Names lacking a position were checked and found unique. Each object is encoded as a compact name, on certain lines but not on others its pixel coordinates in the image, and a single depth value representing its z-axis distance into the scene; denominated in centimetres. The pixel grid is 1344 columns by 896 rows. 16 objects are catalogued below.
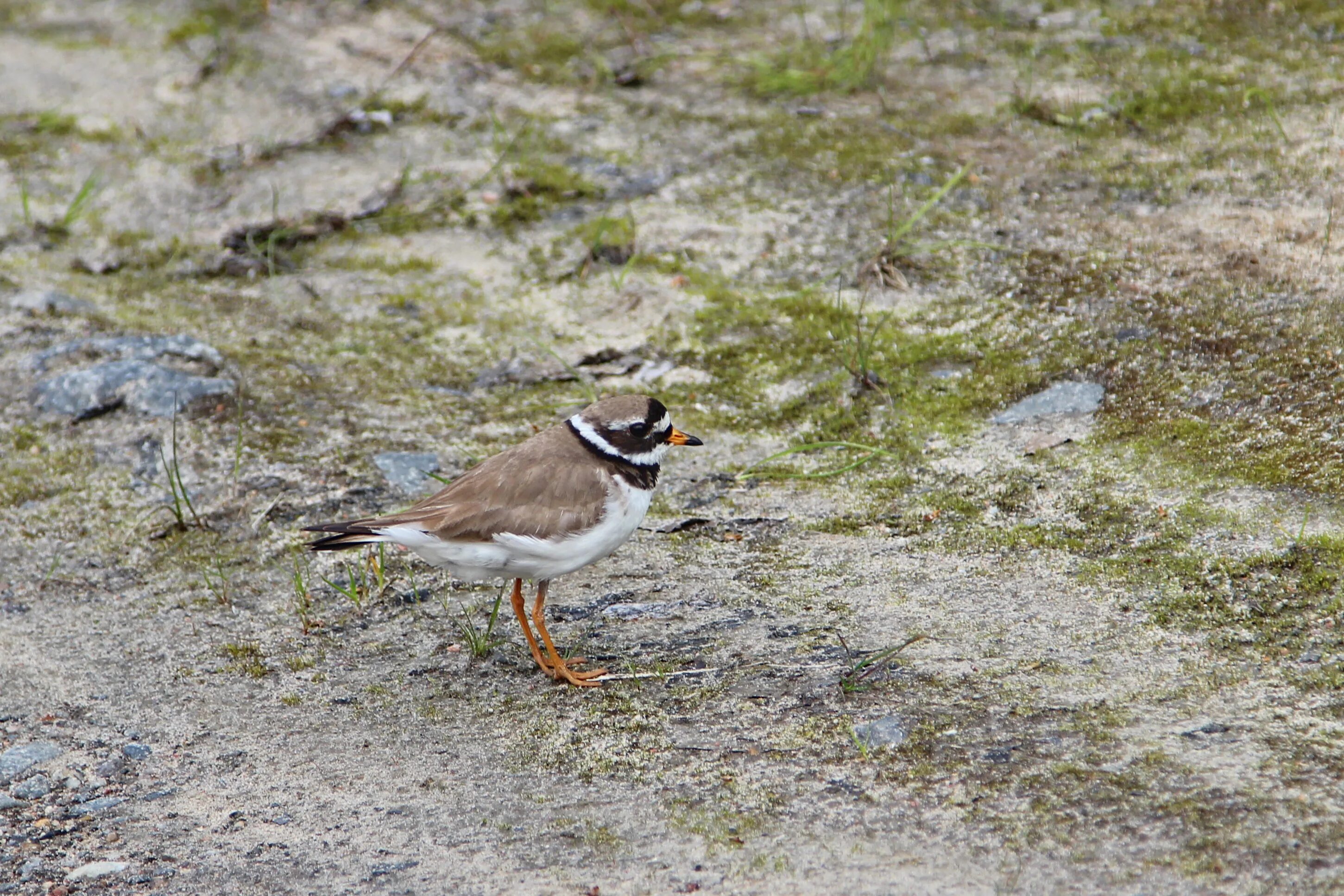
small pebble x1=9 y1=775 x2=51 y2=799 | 806
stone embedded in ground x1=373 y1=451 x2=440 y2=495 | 1155
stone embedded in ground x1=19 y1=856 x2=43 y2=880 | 726
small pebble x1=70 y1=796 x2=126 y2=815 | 789
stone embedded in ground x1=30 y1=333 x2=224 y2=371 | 1289
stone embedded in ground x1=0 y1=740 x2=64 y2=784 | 827
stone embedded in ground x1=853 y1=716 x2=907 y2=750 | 760
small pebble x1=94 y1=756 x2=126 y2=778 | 829
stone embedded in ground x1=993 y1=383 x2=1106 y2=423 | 1120
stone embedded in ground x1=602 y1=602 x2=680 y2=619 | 974
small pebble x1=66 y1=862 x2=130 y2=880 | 723
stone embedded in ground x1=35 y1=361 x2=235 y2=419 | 1241
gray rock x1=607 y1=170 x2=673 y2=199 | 1572
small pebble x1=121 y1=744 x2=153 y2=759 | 846
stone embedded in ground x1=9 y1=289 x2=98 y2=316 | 1382
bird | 898
